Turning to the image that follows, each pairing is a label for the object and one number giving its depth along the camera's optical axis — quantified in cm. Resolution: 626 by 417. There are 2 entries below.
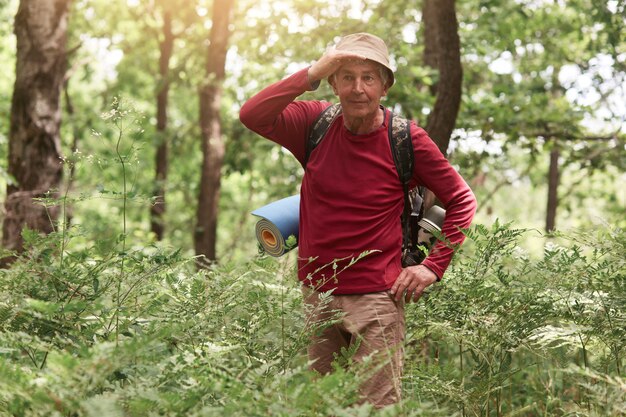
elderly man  421
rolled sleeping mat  468
